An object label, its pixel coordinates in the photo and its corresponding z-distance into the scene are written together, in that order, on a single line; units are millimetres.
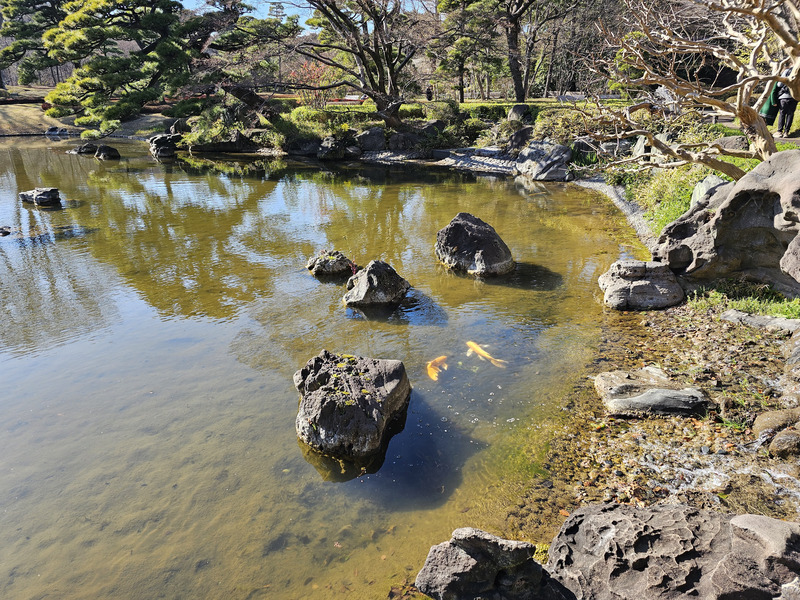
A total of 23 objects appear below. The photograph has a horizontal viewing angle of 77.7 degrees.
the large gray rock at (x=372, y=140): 25953
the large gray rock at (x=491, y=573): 3193
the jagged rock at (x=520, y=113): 23859
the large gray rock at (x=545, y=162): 18625
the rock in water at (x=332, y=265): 9711
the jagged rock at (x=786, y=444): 4470
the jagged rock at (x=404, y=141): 25355
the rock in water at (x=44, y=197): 15250
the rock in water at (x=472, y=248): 9602
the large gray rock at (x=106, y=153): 25094
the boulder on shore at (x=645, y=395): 5332
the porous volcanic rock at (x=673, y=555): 2727
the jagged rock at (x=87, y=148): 27188
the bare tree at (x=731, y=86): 7371
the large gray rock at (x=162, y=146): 25859
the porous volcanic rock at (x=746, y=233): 6355
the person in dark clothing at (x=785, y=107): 13789
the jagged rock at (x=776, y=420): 4770
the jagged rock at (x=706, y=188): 8531
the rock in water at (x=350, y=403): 5082
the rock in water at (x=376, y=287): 8344
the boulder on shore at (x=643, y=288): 7832
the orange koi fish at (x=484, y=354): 6656
